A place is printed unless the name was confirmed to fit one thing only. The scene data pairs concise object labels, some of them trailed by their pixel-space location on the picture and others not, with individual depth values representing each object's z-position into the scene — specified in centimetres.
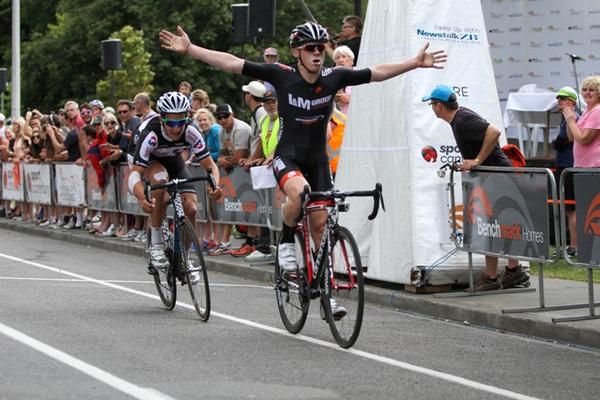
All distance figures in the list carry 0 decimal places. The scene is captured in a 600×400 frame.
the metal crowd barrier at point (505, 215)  1172
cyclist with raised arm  1063
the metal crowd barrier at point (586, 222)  1090
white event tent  1366
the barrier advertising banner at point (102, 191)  2253
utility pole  3878
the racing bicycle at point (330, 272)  1006
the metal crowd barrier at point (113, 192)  1767
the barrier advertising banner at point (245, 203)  1730
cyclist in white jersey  1225
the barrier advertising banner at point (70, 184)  2405
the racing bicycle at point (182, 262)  1189
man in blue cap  1294
